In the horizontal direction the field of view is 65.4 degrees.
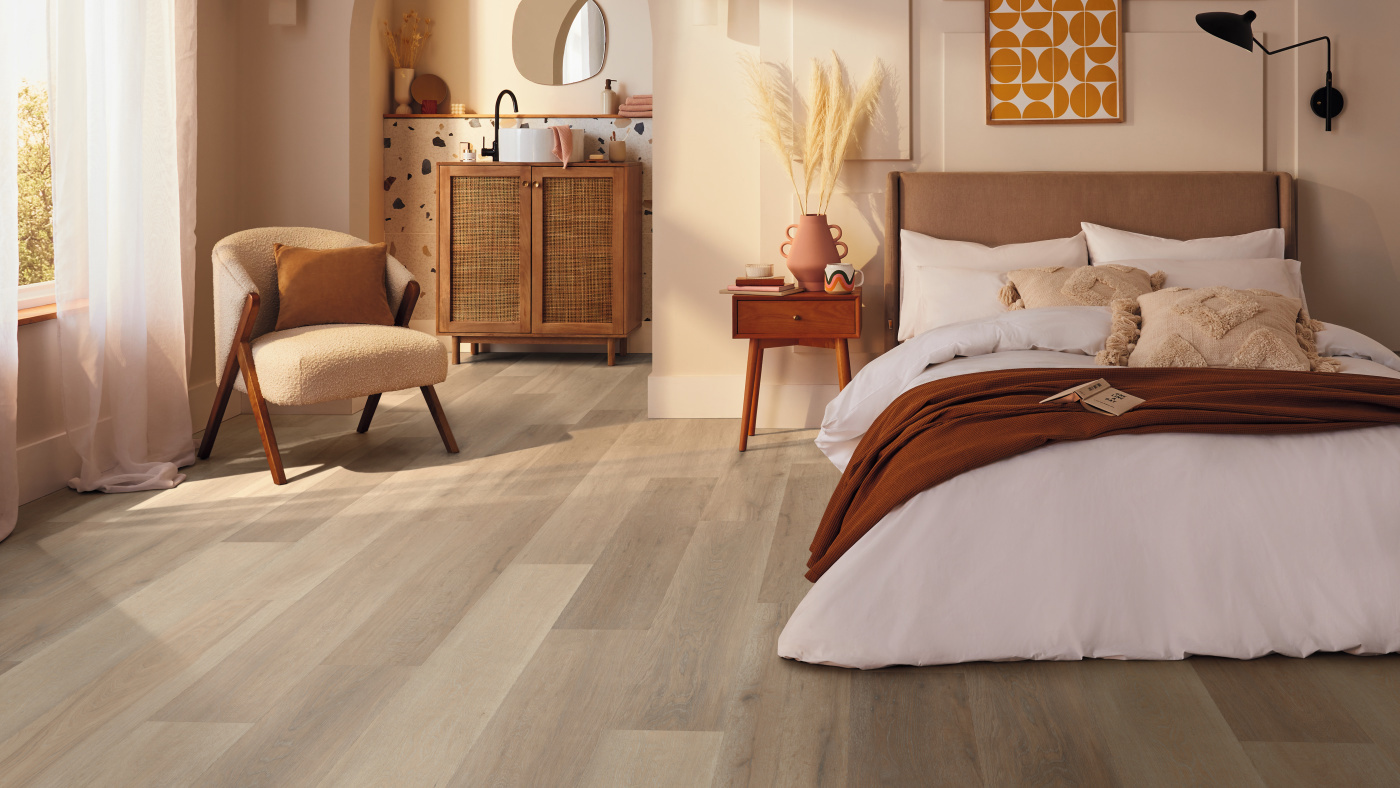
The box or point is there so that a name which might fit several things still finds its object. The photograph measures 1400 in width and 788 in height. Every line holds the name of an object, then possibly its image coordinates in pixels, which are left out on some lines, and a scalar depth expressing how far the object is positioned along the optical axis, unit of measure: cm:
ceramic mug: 408
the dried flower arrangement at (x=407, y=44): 619
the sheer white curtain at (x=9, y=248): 306
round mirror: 636
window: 368
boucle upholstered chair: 355
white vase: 616
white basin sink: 597
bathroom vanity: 595
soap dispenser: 623
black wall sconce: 373
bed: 211
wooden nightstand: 408
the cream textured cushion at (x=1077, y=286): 345
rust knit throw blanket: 223
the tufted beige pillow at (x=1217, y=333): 291
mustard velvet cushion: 393
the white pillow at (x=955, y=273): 381
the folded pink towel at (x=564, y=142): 591
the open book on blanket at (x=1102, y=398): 233
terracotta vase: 418
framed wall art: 423
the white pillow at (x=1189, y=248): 391
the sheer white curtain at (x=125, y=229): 344
